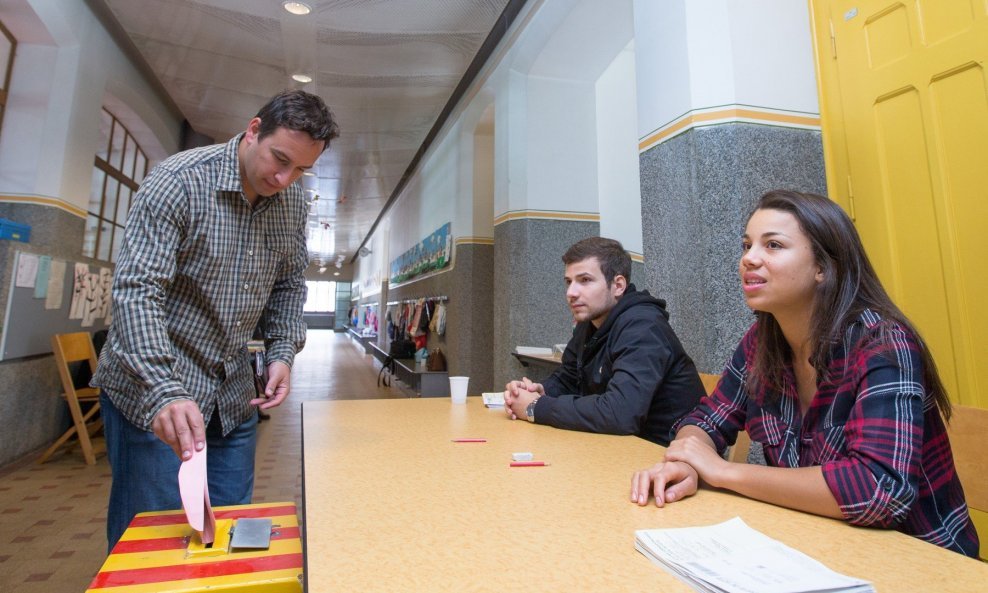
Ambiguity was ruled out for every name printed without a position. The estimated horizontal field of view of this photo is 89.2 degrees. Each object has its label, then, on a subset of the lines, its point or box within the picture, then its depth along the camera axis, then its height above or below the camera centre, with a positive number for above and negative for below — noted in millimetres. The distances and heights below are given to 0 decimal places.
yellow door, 1564 +640
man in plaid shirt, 1087 +106
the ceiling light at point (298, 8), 3881 +2589
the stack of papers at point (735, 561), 549 -269
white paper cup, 1794 -176
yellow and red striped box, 671 -325
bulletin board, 3391 +287
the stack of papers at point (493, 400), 1805 -217
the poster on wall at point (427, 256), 6223 +1232
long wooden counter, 587 -271
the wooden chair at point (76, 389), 3475 -336
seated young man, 1376 -82
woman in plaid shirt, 763 -103
